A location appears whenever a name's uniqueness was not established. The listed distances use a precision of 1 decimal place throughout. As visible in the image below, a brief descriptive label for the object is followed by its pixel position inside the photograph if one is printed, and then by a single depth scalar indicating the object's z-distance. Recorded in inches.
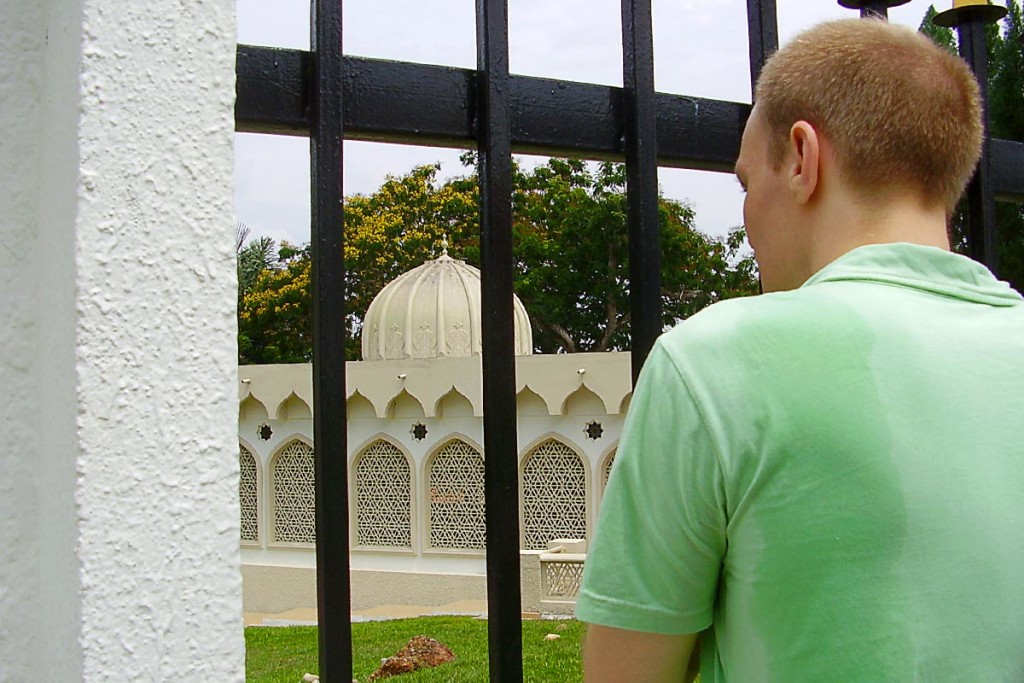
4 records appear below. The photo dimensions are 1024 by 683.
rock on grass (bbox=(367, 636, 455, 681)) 339.9
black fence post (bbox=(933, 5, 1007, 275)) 70.4
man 33.4
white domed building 490.0
